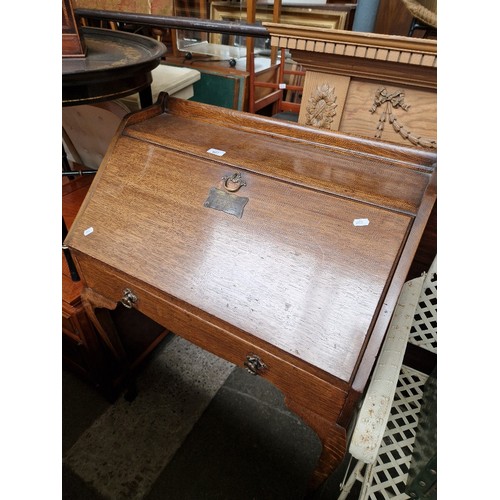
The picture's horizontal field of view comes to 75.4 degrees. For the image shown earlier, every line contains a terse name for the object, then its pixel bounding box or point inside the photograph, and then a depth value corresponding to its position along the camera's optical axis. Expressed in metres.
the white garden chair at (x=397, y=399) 0.65
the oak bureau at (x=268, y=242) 0.69
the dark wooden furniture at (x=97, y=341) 1.18
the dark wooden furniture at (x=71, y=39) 0.99
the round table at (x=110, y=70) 0.91
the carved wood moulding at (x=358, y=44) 0.82
